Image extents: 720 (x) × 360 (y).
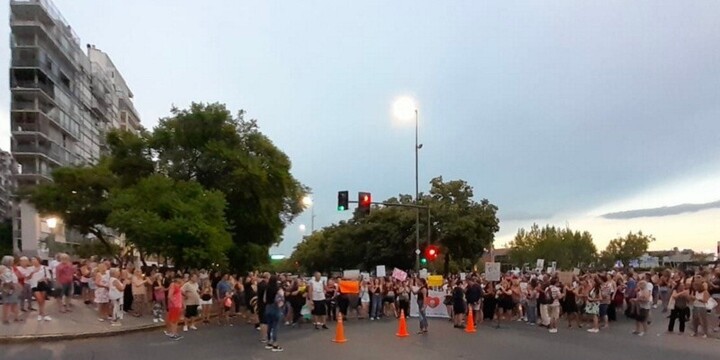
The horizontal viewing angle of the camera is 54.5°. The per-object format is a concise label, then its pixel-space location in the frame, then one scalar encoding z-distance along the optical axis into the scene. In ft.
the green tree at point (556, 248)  320.09
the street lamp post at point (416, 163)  124.06
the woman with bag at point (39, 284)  62.85
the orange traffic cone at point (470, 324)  69.23
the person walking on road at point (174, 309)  59.62
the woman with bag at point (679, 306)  65.62
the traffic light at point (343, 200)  101.32
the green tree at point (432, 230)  181.16
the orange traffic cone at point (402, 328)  63.00
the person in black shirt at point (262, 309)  54.70
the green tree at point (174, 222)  93.20
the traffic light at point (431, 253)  117.29
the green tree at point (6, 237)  227.61
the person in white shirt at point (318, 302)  75.82
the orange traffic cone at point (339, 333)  58.34
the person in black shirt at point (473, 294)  75.77
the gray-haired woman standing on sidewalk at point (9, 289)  58.95
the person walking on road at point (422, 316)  67.00
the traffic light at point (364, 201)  101.86
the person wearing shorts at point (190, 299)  67.82
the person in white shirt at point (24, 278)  62.69
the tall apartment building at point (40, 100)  221.25
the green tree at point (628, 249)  339.16
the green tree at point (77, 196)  133.80
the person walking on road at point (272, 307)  53.11
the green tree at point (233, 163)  115.24
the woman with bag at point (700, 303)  62.85
